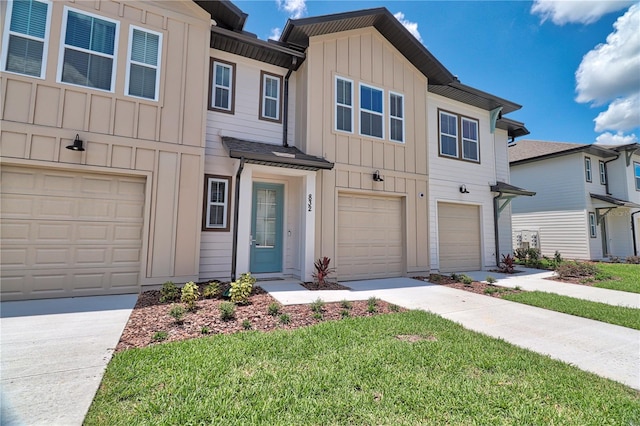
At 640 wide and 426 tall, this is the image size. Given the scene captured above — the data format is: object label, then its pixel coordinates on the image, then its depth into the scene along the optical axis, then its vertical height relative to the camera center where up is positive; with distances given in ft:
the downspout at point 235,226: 23.09 +0.83
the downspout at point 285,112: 28.04 +11.96
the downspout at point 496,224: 38.14 +2.19
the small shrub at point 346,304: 17.97 -4.11
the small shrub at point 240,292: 18.10 -3.44
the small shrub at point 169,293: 18.25 -3.61
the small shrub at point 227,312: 15.06 -3.86
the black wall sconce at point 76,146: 18.54 +5.54
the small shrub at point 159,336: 12.39 -4.29
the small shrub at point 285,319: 15.16 -4.22
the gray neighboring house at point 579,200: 50.90 +7.57
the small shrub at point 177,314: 14.49 -3.86
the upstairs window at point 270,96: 27.48 +13.32
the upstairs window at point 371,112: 29.78 +12.99
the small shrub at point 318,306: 17.01 -4.03
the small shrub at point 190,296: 16.71 -3.46
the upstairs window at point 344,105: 28.55 +13.02
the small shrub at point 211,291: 19.03 -3.59
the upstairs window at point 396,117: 31.22 +13.01
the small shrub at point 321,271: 24.03 -2.70
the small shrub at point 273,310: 16.26 -4.02
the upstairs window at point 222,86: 25.44 +13.16
